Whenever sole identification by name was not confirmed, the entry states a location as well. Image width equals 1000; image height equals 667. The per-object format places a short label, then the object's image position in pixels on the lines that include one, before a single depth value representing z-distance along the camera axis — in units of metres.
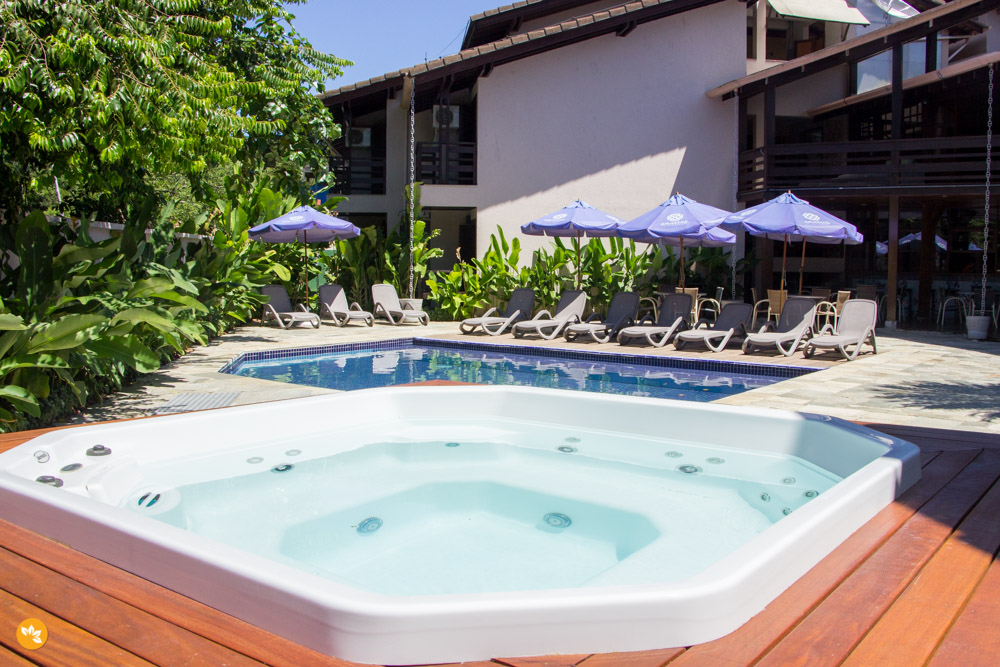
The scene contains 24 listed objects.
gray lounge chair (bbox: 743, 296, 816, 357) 11.38
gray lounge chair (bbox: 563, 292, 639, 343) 13.38
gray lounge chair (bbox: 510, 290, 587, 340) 13.86
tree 5.32
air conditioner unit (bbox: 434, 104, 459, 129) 17.98
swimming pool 10.03
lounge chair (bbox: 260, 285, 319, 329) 15.08
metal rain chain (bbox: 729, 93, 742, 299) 18.16
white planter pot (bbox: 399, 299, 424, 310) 16.98
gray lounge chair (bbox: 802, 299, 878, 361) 10.77
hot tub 2.51
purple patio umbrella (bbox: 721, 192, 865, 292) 11.87
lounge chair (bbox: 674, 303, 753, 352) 11.91
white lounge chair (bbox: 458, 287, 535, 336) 14.32
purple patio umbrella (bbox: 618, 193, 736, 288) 12.63
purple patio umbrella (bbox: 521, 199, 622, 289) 13.82
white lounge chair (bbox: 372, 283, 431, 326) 16.31
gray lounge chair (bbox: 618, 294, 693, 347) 12.54
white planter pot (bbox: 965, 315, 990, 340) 13.06
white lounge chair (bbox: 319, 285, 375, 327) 15.91
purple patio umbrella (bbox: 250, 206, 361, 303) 14.70
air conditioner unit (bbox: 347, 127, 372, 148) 21.27
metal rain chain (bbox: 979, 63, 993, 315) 14.35
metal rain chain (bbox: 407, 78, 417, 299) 16.97
